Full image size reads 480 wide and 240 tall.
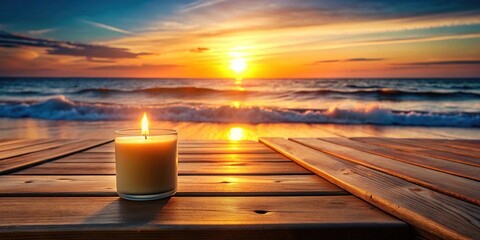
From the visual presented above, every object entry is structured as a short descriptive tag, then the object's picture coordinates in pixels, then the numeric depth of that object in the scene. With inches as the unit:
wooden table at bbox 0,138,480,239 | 22.3
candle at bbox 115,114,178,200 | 29.4
